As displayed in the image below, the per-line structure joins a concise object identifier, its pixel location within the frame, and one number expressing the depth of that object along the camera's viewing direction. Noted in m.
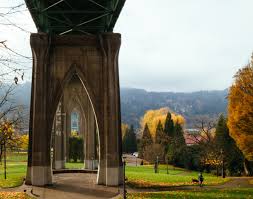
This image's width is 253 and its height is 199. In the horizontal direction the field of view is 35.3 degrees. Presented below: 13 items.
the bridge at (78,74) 26.09
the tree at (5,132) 22.26
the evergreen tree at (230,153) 50.94
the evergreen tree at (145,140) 71.31
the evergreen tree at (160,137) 65.74
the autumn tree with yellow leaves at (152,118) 92.41
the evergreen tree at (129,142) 98.94
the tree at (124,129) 103.84
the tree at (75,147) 59.85
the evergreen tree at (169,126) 71.41
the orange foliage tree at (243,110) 33.06
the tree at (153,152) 61.25
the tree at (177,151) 61.41
